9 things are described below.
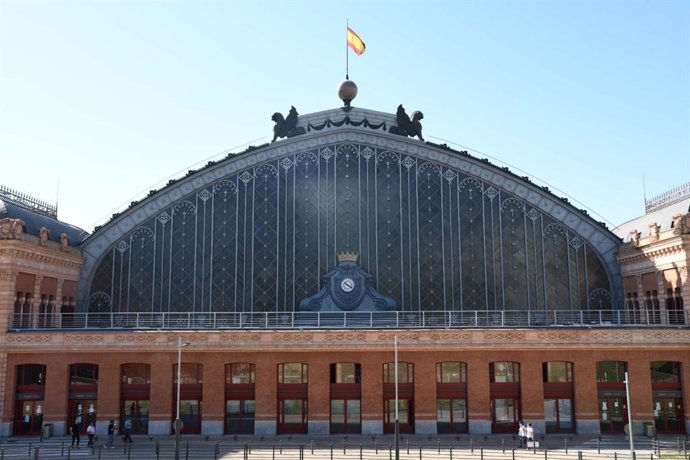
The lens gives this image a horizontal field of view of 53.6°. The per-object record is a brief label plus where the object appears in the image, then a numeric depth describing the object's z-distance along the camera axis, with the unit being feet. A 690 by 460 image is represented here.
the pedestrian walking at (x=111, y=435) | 145.29
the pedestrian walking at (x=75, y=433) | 145.89
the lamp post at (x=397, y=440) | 118.76
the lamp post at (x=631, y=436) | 112.47
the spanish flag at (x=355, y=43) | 207.31
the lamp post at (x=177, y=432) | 120.98
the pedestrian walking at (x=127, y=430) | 147.50
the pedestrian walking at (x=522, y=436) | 141.26
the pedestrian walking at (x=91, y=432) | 145.10
